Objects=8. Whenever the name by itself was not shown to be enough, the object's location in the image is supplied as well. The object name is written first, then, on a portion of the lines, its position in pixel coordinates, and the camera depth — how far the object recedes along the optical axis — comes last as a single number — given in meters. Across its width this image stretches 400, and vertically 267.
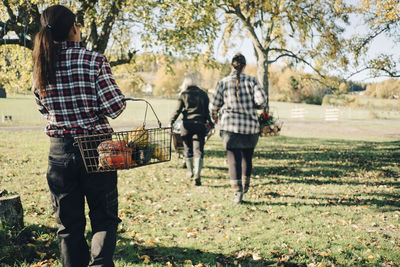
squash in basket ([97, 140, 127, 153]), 2.20
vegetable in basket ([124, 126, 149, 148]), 2.37
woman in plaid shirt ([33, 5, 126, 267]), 2.18
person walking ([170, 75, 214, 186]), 6.43
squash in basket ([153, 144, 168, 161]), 2.56
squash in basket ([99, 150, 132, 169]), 2.19
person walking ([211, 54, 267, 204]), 4.94
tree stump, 3.69
